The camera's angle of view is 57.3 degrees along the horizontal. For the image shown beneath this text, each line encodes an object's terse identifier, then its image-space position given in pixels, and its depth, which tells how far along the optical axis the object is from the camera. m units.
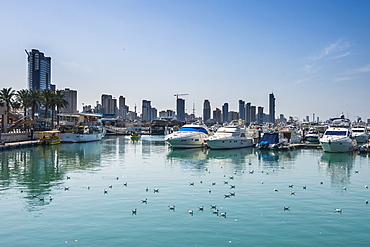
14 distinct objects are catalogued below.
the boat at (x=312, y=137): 98.81
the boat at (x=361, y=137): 88.73
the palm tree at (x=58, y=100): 94.71
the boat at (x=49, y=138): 74.25
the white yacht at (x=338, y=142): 60.62
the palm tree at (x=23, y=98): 87.00
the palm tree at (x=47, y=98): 93.25
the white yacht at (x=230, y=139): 67.50
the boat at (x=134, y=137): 110.09
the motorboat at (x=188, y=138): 68.25
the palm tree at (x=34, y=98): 87.95
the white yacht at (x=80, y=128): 85.19
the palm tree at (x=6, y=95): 78.28
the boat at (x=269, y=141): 69.50
